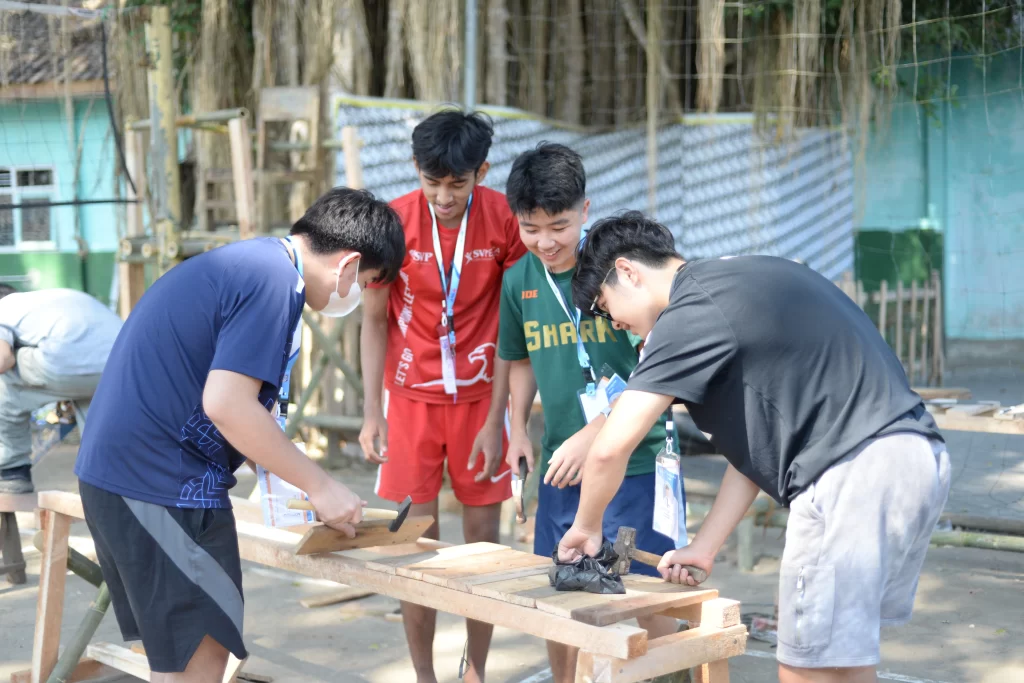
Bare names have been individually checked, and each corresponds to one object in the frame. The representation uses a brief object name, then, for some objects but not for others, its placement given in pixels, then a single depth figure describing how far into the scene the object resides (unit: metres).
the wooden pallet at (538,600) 2.34
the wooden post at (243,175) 6.65
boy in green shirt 3.00
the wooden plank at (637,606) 2.36
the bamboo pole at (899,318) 10.16
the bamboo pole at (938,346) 10.84
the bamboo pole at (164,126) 6.98
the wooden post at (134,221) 7.67
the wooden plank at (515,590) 2.50
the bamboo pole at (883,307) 9.16
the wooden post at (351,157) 6.78
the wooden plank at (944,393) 5.68
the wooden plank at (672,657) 2.31
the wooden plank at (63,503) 3.46
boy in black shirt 2.19
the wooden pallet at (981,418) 4.65
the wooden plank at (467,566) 2.70
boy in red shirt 3.64
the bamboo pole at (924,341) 10.59
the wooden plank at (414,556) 2.83
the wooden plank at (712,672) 2.60
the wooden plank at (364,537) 2.91
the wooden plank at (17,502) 4.70
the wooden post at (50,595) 3.61
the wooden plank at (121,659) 3.51
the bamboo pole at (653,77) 8.83
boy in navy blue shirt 2.41
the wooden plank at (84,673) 3.85
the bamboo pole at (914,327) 10.41
